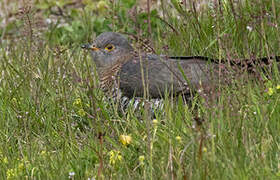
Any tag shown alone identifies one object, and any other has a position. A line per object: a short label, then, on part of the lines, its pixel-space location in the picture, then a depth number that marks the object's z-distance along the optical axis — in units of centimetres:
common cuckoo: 1108
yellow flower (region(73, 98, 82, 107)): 1085
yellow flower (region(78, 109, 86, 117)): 1020
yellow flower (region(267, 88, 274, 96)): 881
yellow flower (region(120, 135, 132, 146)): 823
